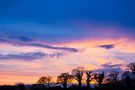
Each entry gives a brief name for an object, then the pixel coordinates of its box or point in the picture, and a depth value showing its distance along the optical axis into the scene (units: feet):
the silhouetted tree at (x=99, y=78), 505.99
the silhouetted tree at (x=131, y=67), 475.52
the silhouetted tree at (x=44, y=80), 597.11
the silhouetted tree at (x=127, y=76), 433.89
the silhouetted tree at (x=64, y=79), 536.66
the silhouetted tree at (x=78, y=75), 507.83
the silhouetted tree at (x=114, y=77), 562.66
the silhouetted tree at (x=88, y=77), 496.72
